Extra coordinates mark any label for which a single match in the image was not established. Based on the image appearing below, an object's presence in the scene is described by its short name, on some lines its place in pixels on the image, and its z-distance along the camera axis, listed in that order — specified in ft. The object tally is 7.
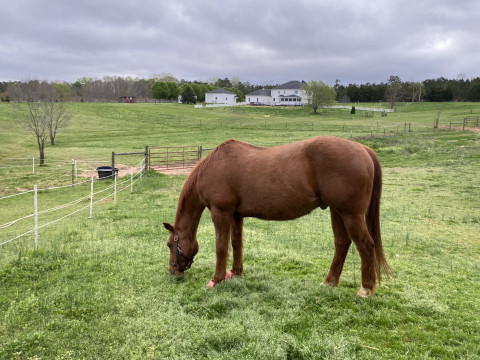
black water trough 56.28
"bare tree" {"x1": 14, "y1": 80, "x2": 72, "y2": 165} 84.57
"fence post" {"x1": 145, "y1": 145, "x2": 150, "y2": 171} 57.62
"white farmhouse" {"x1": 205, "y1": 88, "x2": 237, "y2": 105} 313.53
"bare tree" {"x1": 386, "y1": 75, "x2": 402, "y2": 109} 249.67
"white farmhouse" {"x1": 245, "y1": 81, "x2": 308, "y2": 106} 283.38
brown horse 13.64
